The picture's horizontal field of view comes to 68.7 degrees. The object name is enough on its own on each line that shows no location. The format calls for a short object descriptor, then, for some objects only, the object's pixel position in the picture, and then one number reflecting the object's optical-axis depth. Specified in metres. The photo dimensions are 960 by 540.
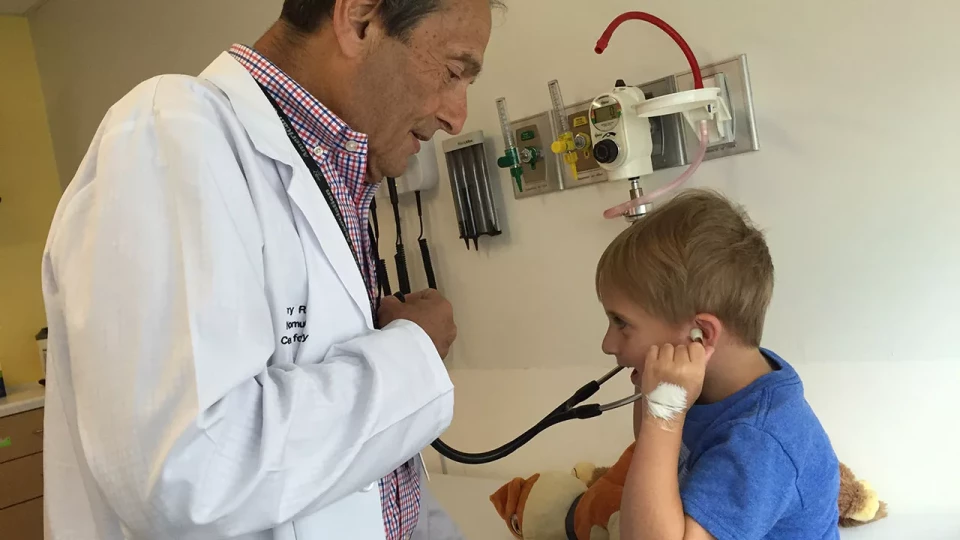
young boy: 0.94
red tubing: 1.40
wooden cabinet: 2.70
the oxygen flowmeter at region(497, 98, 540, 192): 1.79
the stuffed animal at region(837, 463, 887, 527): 1.34
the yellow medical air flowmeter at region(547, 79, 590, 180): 1.63
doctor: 0.65
